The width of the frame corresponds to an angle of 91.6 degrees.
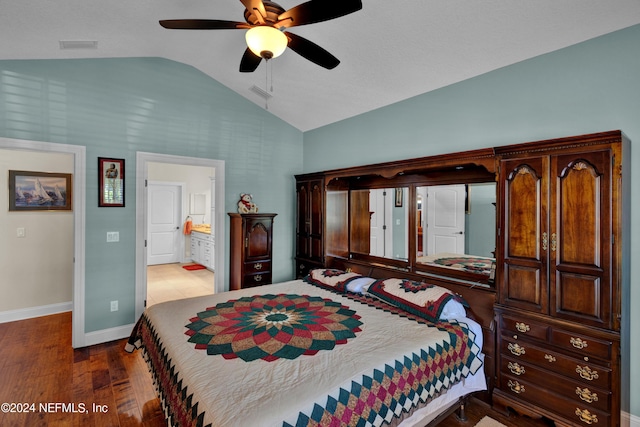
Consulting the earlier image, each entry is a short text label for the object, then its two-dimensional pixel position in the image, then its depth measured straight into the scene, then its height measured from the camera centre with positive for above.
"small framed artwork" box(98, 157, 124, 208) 3.49 +0.37
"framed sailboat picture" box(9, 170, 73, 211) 4.04 +0.31
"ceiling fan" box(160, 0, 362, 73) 1.64 +1.12
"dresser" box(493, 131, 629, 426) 1.87 -0.41
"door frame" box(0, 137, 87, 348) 3.35 -0.28
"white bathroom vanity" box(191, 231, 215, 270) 6.81 -0.78
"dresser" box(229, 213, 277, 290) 4.24 -0.49
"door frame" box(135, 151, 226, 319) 3.73 +0.04
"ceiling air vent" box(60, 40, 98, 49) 2.93 +1.64
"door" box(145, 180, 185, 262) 7.78 +0.19
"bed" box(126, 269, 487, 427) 1.43 -0.81
